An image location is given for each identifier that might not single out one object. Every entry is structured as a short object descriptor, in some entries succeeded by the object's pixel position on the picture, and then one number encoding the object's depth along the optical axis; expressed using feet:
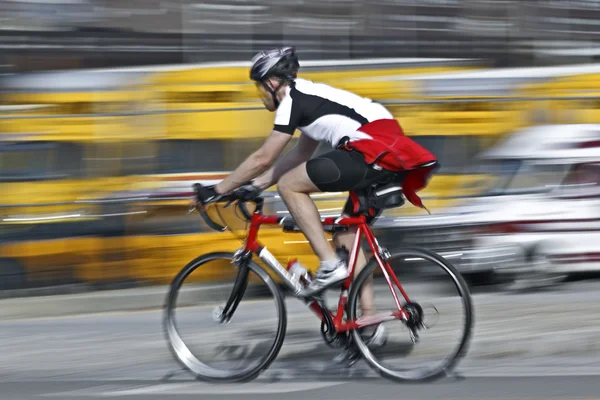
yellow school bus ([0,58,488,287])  85.46
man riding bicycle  42.73
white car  79.87
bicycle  43.27
